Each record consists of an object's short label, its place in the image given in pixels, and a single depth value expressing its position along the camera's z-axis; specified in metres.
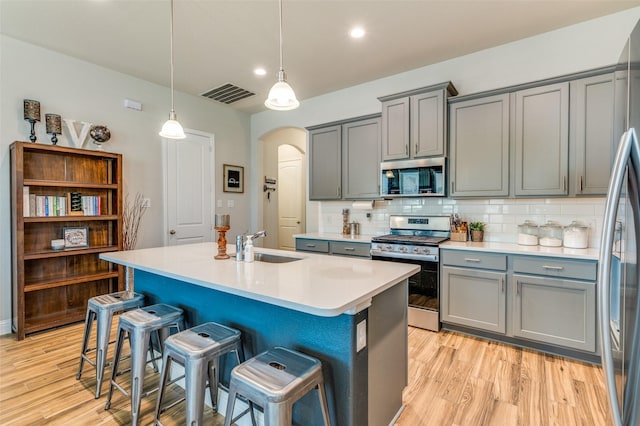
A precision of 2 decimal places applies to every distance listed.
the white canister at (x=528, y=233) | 2.87
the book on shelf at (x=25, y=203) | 2.94
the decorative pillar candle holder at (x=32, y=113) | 3.00
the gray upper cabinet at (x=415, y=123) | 3.21
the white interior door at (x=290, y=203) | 6.62
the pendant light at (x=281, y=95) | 1.90
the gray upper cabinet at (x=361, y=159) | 3.81
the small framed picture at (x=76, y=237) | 3.32
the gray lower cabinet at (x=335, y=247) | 3.61
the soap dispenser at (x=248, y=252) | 2.13
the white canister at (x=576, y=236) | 2.64
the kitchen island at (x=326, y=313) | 1.40
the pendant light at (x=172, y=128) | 2.48
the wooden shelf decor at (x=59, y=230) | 2.95
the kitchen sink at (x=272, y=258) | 2.34
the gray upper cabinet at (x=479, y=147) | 2.97
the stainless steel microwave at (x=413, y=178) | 3.27
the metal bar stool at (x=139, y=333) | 1.76
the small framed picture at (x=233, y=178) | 5.00
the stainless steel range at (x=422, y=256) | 3.06
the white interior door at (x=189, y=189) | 4.31
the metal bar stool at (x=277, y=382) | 1.18
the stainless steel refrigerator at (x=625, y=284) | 0.92
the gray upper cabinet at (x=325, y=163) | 4.13
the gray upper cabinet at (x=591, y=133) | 2.50
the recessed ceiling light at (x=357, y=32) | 2.88
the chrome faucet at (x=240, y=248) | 2.15
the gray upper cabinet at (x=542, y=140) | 2.69
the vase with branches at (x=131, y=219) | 3.79
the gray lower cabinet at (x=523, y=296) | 2.40
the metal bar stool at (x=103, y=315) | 2.08
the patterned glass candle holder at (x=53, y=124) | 3.15
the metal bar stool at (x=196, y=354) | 1.49
